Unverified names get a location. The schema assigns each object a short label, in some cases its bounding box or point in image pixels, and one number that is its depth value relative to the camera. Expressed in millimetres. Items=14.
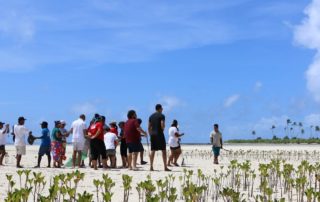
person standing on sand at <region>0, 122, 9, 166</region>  15266
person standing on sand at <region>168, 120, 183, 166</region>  15688
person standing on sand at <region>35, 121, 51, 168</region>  14406
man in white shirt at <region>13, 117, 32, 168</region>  14156
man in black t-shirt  12977
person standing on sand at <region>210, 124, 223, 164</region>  17219
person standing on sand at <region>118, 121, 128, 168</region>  14977
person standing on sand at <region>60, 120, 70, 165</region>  14648
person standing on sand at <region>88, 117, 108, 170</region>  13211
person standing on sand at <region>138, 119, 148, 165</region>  14888
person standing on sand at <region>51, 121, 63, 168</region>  14273
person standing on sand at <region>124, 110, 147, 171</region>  13078
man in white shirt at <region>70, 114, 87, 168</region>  13805
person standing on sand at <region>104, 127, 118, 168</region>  14438
